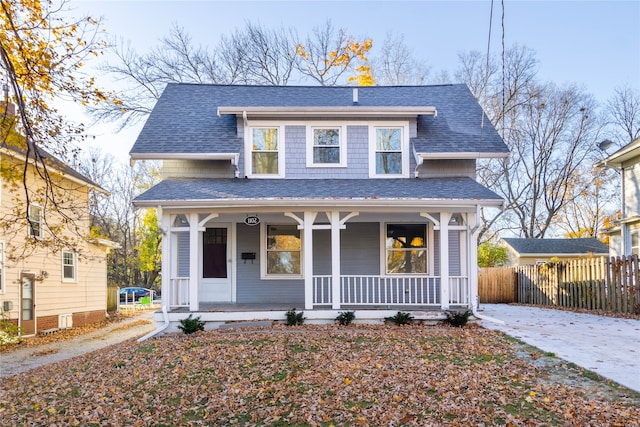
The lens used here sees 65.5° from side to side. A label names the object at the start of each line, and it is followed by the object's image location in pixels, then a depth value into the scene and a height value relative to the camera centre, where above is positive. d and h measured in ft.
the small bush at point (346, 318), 35.50 -4.97
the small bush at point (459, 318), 34.40 -4.96
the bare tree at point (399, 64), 93.97 +34.72
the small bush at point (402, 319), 35.24 -5.04
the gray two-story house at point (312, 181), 41.24 +5.69
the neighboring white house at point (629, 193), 54.85 +5.89
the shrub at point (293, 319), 35.29 -4.96
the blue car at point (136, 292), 119.55 -10.12
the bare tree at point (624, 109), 104.83 +28.72
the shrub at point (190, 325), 33.99 -5.18
